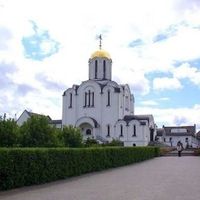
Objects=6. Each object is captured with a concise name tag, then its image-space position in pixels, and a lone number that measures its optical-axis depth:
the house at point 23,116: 50.65
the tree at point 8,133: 14.66
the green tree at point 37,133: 16.11
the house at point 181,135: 74.01
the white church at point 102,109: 47.88
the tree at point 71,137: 20.64
